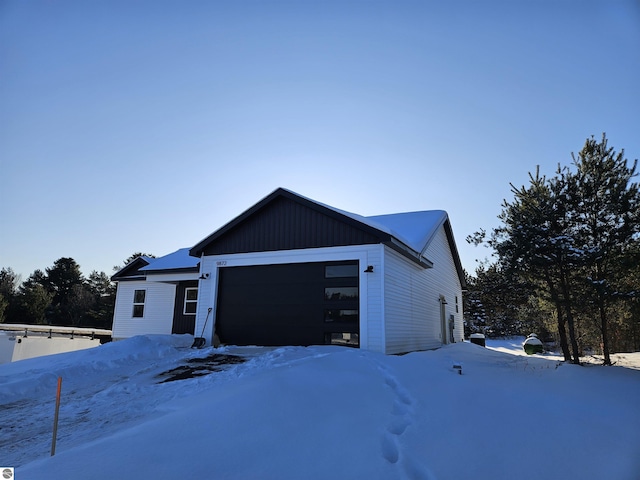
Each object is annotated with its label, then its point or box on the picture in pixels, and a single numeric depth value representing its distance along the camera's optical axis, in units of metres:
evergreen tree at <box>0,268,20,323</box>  33.69
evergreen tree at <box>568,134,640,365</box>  10.01
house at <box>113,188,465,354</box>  10.52
